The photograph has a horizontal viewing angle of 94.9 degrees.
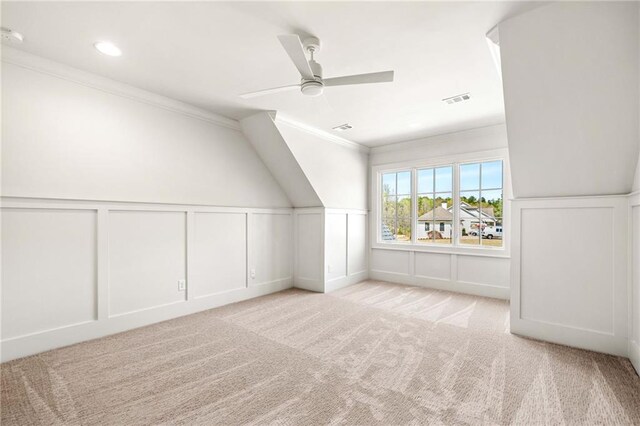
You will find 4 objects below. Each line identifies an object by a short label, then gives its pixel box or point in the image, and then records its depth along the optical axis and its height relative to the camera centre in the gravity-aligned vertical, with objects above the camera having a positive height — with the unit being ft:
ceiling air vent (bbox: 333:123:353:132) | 14.34 +4.29
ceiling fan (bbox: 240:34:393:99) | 6.93 +3.39
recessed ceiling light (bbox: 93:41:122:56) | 7.75 +4.49
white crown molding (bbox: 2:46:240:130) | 8.18 +4.28
